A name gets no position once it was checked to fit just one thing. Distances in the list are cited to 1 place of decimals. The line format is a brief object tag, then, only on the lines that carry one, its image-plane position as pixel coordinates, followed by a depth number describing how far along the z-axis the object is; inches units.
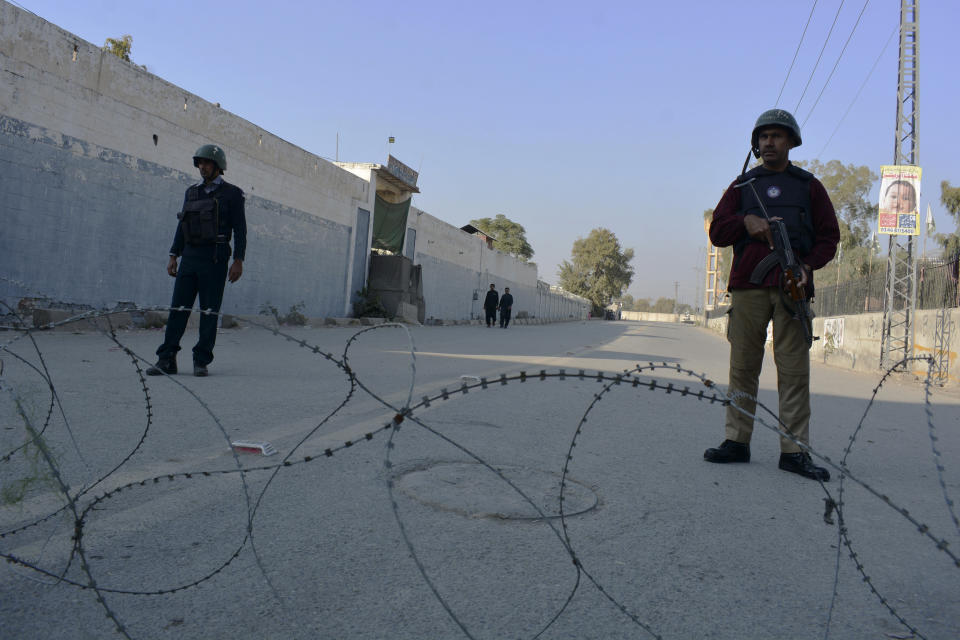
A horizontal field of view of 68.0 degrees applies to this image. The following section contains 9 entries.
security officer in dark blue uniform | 247.1
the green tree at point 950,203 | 1312.7
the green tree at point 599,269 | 3334.2
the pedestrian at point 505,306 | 1111.6
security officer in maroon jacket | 156.8
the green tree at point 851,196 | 1697.8
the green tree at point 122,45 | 1031.7
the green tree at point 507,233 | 3080.7
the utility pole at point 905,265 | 532.1
